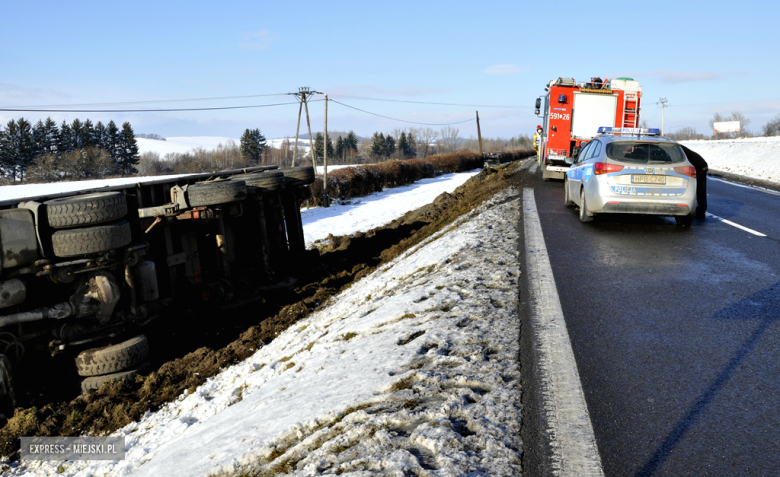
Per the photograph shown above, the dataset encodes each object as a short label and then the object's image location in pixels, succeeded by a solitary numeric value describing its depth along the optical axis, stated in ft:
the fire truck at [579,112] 61.16
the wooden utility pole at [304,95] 130.93
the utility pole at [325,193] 87.61
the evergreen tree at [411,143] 487.04
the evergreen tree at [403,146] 445.54
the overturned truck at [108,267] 19.97
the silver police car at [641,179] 29.50
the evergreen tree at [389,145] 438.40
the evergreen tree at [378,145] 431.84
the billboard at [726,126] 326.44
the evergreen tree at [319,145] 357.20
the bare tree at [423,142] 556.55
